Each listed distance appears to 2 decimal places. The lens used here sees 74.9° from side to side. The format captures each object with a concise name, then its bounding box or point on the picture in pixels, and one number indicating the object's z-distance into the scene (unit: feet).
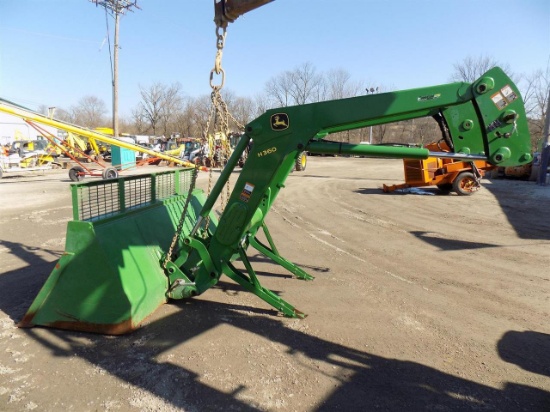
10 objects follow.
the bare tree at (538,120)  114.13
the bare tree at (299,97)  198.04
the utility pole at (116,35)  77.51
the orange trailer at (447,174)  41.32
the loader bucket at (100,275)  11.28
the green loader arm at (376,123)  9.99
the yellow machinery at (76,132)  32.76
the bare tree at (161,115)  203.31
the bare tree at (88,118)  258.37
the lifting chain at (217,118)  11.17
